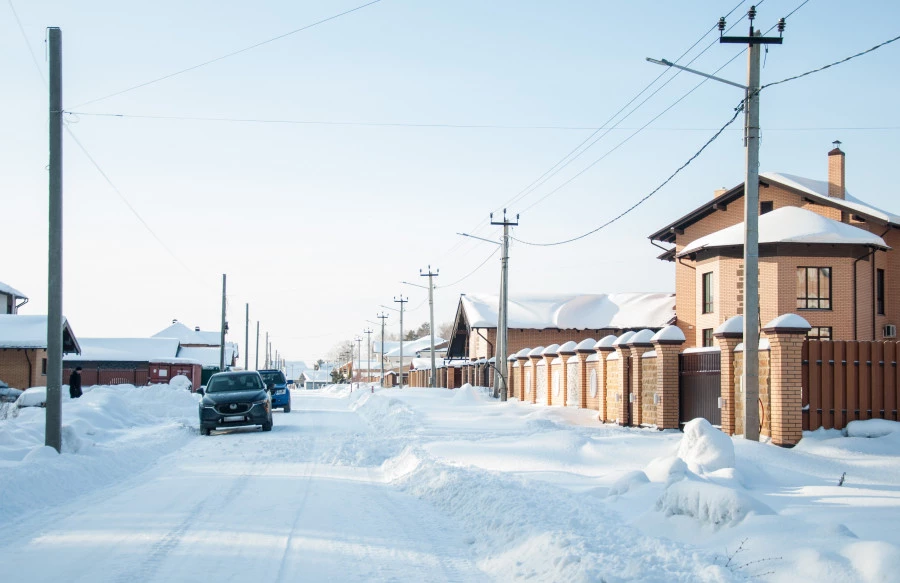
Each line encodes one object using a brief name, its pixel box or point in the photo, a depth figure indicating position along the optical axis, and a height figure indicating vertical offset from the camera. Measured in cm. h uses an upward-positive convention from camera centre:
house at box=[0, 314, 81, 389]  4347 -153
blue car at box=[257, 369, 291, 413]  3519 -270
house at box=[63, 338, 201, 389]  5975 -297
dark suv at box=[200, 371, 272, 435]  2261 -225
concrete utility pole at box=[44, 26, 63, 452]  1487 +128
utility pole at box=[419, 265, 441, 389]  5322 +160
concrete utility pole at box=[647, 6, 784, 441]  1447 +171
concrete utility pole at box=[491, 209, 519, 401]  3309 +35
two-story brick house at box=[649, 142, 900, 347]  3139 +250
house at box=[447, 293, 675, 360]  5331 +69
